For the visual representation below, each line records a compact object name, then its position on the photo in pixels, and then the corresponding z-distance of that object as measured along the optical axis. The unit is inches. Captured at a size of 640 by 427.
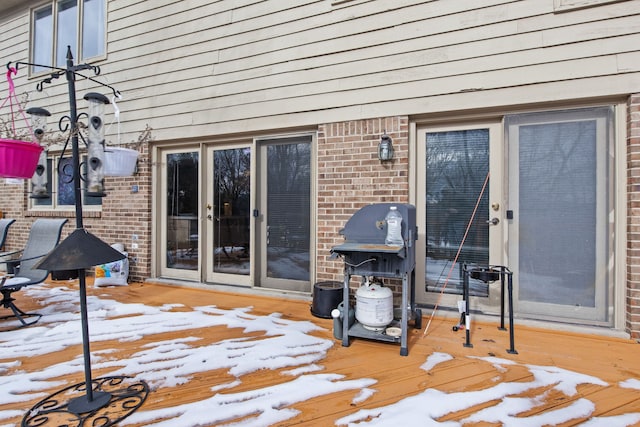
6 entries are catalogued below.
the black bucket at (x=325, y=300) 133.1
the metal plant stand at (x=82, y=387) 68.5
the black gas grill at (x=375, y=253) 100.8
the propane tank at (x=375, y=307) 107.1
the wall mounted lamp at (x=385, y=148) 137.3
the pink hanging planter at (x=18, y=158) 80.5
